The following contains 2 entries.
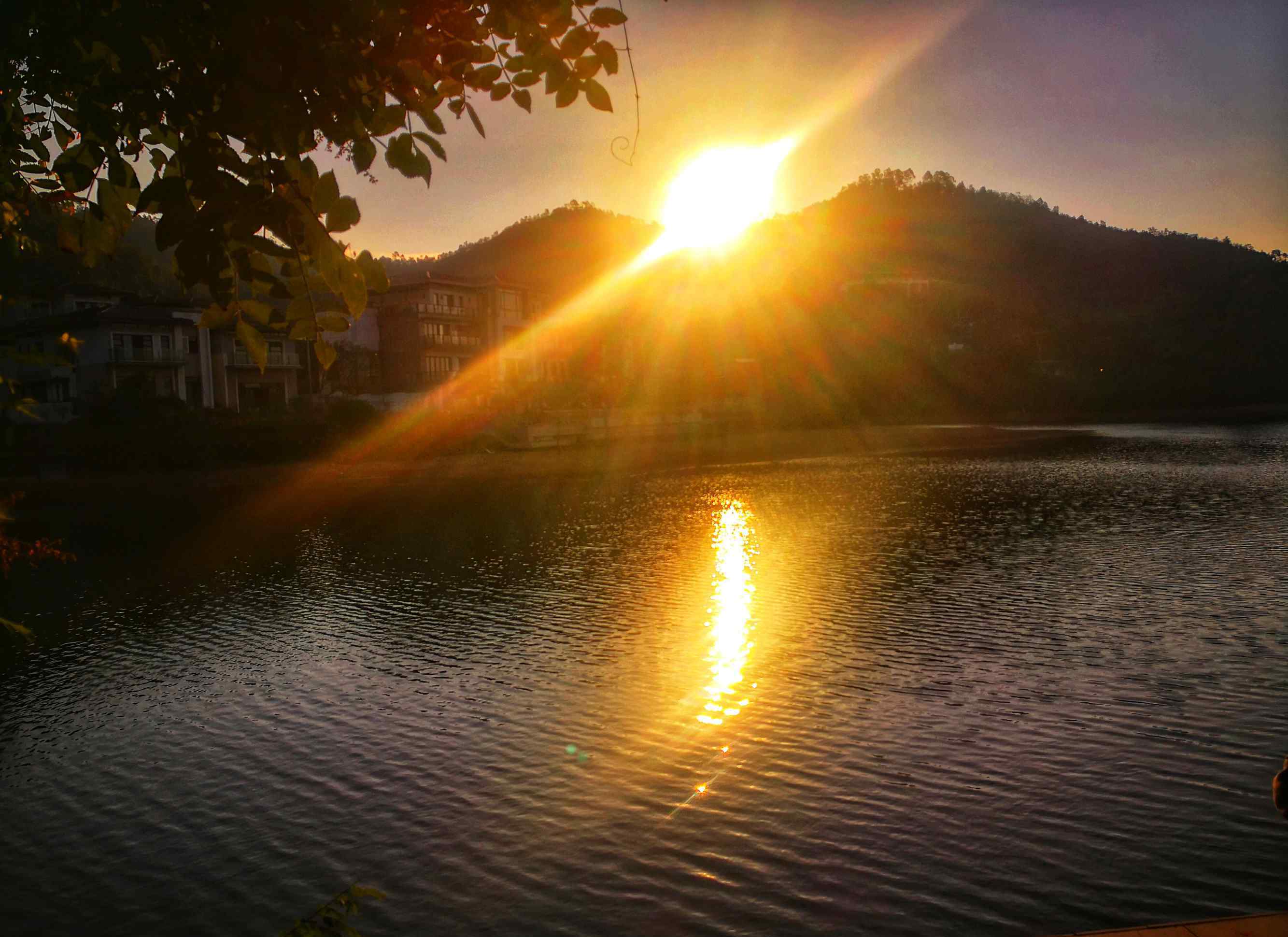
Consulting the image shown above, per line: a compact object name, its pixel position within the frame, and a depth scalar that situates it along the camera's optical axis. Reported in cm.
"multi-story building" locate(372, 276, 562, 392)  7569
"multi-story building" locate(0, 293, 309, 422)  5844
